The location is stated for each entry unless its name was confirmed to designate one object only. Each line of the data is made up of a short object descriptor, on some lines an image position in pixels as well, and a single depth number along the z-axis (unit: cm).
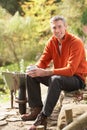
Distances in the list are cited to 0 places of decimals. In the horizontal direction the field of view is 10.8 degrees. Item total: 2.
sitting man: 548
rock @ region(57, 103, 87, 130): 517
